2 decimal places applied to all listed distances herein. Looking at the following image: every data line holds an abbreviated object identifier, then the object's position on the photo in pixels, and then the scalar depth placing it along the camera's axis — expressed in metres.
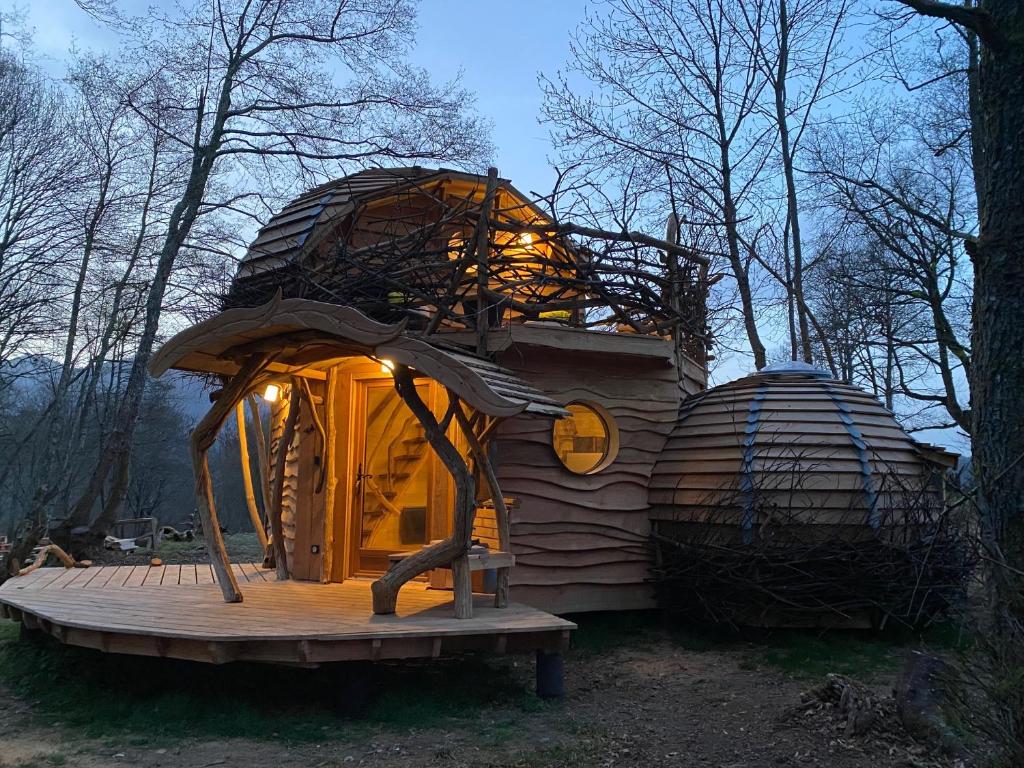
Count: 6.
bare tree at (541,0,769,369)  15.05
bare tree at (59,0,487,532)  13.80
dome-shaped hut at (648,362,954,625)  7.38
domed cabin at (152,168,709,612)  7.68
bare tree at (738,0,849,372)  14.33
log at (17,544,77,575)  9.22
